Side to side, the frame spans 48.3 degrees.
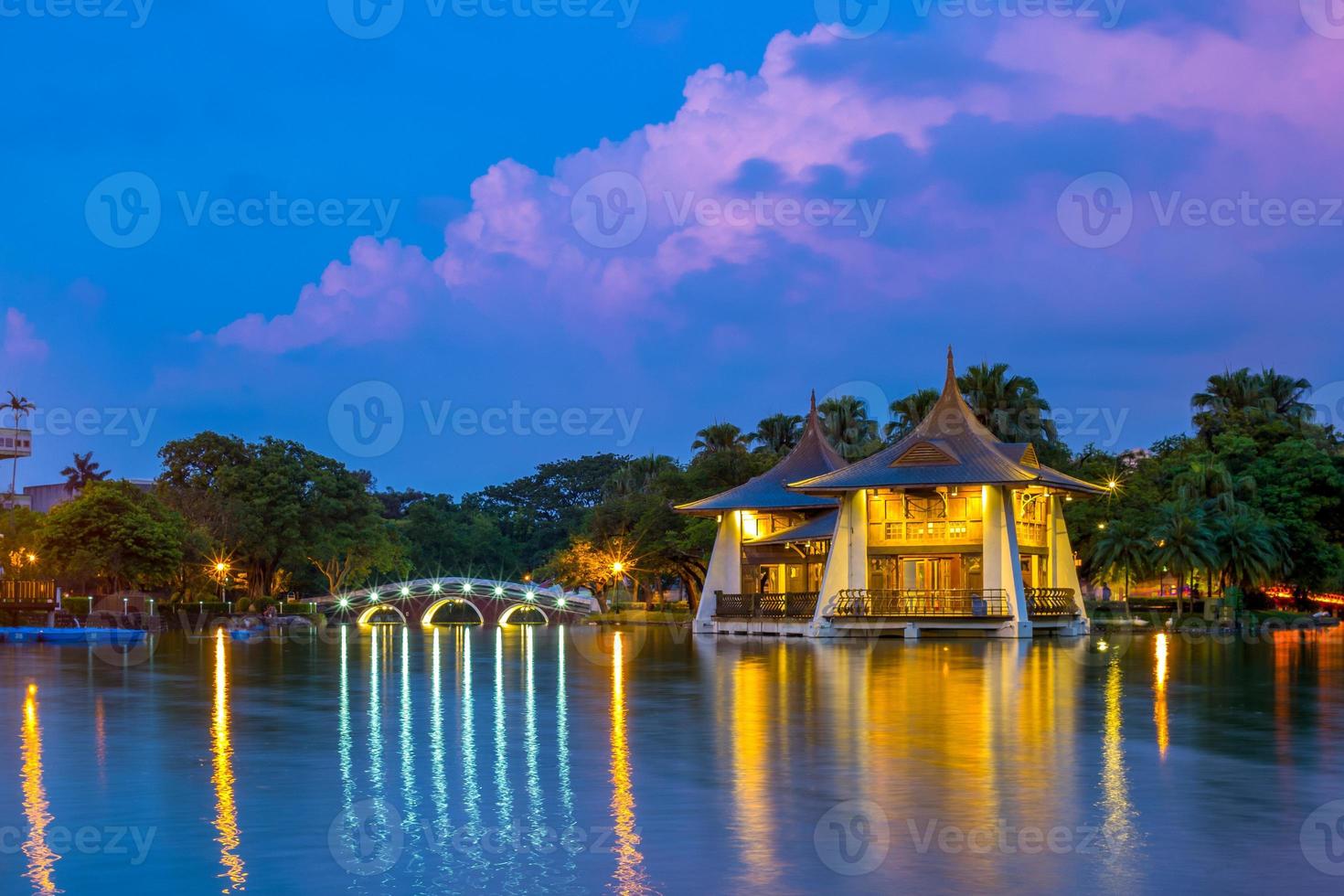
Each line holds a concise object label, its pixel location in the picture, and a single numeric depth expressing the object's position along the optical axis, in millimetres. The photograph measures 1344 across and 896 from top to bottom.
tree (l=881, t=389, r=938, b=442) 74875
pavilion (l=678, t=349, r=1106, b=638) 54469
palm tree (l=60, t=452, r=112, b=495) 105688
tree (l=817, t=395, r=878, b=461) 82188
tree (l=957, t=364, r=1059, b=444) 72562
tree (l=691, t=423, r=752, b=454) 85438
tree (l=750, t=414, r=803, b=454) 85500
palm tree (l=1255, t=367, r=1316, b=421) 82188
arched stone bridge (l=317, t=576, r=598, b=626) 89000
